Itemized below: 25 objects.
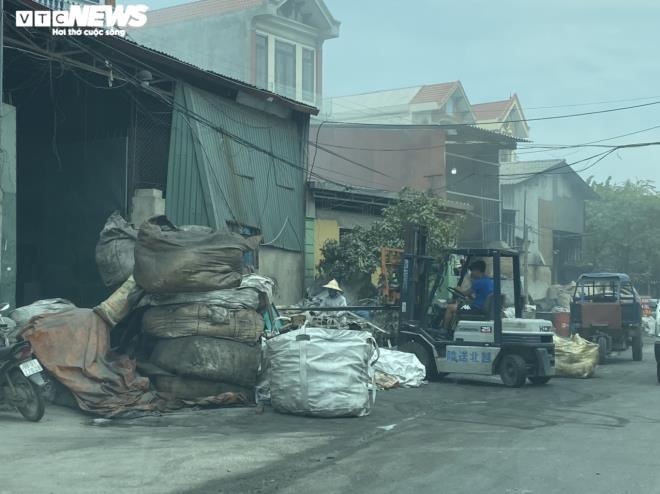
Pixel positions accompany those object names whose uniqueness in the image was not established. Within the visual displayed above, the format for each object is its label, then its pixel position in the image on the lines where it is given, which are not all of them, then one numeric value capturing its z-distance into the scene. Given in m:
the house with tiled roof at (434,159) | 37.19
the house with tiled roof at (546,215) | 46.12
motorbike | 10.02
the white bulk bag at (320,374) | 10.91
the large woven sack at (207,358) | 11.10
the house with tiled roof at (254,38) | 40.25
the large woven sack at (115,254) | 13.50
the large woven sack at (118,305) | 11.34
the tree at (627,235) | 51.25
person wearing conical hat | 19.06
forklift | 15.39
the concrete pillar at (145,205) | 17.55
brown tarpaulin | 10.62
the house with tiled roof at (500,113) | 60.53
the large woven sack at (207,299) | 11.49
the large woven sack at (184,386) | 11.14
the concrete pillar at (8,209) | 14.14
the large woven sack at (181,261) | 11.41
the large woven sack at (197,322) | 11.29
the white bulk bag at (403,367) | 14.61
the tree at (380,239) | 22.80
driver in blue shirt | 15.49
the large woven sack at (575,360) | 17.92
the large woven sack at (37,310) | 12.10
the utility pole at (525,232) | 33.67
